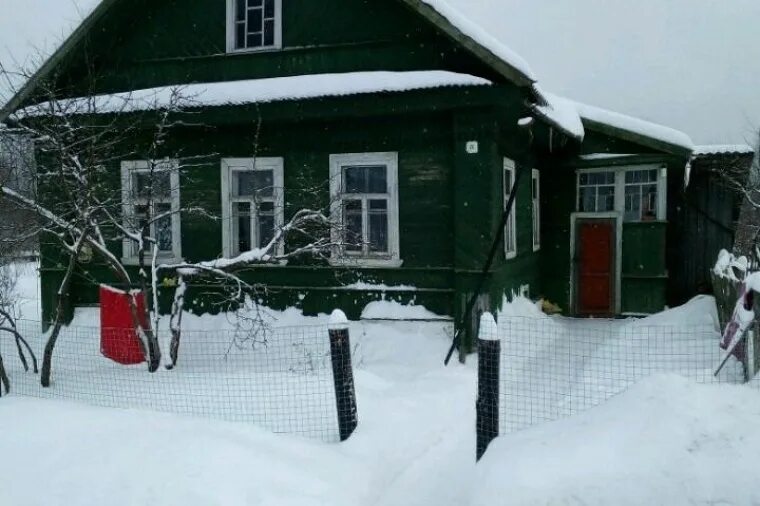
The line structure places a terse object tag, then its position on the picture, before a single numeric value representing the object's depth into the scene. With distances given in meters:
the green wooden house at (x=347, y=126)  8.05
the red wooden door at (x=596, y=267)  11.97
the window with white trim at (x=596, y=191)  11.96
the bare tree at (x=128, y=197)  6.82
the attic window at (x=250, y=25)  9.24
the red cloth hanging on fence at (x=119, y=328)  7.92
